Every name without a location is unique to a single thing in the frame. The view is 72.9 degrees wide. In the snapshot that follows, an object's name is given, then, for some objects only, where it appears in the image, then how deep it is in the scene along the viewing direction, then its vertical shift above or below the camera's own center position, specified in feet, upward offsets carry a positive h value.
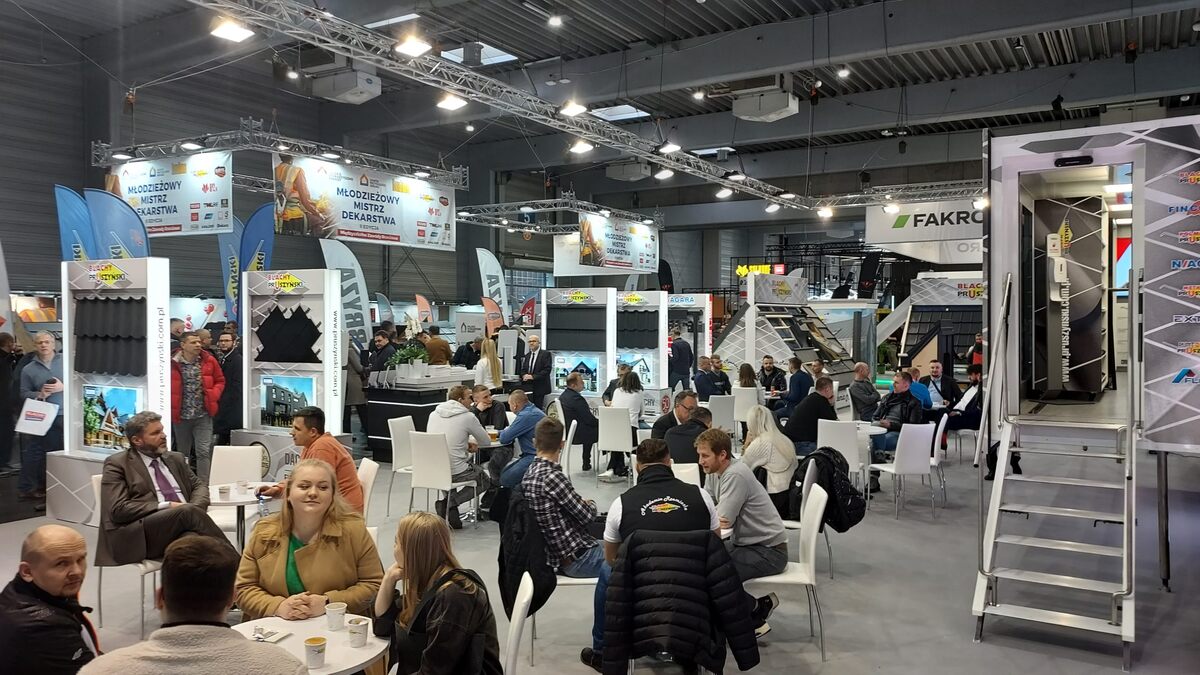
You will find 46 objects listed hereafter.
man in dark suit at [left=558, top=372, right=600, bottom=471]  25.88 -2.48
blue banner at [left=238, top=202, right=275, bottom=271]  32.19 +3.90
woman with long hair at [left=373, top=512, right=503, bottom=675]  7.68 -2.70
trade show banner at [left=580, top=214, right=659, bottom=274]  53.21 +6.24
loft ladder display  13.43 -3.99
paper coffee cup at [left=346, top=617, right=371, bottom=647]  8.33 -3.07
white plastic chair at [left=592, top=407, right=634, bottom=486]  26.13 -3.11
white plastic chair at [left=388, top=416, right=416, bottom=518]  22.59 -3.20
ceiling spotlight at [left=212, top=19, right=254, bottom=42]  24.47 +9.17
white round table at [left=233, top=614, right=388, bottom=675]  7.89 -3.19
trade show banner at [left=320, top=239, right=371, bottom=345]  42.57 +2.40
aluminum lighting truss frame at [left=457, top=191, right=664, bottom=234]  54.39 +8.75
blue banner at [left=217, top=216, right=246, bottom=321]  39.91 +3.86
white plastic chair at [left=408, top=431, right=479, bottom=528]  19.67 -3.11
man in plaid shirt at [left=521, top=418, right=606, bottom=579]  12.68 -2.95
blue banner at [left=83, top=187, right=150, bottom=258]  26.61 +3.52
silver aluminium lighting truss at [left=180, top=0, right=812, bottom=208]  24.98 +10.01
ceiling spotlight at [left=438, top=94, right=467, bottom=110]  33.04 +9.52
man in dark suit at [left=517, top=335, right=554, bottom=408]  34.72 -1.56
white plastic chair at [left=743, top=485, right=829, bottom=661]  12.80 -3.61
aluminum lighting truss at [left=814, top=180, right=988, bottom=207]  49.56 +8.84
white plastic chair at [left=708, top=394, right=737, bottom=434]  28.94 -2.64
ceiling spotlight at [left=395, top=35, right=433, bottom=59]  25.68 +9.15
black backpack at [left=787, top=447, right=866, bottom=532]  15.83 -3.11
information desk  29.61 -2.50
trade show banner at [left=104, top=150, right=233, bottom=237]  34.68 +6.21
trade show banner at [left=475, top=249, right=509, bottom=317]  57.16 +4.10
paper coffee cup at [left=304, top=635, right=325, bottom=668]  7.80 -3.08
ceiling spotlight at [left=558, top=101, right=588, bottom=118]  31.89 +8.96
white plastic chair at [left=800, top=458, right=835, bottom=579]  16.08 -2.85
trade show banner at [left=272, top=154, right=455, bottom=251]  33.42 +5.71
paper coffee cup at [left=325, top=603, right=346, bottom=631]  8.66 -3.00
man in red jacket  22.52 -1.75
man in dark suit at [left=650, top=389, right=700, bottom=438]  22.12 -2.20
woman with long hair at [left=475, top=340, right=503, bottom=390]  33.83 -1.43
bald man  7.64 -2.68
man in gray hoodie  20.54 -2.64
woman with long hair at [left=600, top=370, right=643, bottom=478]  28.04 -2.28
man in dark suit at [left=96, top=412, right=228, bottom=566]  12.56 -2.75
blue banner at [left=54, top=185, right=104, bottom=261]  27.86 +3.65
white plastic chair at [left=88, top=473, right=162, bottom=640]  13.37 -4.34
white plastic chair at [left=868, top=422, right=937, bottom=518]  21.48 -3.06
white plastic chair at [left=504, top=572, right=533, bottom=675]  8.90 -3.24
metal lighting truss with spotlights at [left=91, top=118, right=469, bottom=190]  35.86 +8.59
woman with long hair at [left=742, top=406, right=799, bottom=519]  17.49 -2.56
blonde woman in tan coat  9.59 -2.66
